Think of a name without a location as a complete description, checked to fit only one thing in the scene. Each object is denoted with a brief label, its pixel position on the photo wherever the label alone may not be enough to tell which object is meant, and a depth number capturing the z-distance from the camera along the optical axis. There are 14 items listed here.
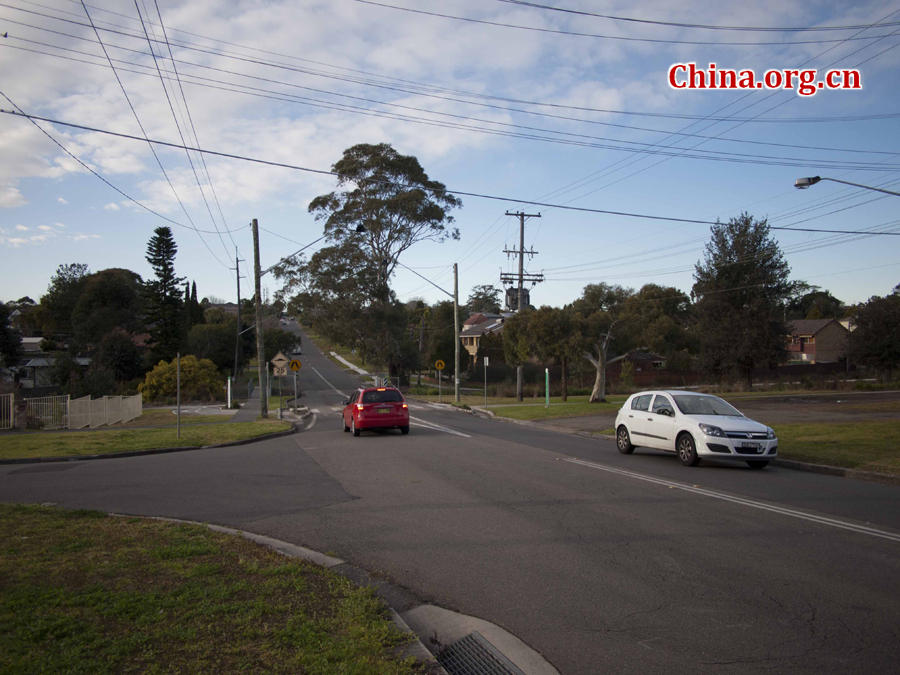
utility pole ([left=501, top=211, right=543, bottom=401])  38.09
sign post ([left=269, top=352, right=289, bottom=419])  28.53
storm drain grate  3.99
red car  19.38
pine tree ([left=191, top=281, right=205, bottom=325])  77.62
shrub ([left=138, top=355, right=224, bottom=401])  44.41
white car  11.71
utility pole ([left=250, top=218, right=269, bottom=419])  27.91
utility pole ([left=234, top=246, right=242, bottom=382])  52.26
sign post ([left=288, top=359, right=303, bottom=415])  28.75
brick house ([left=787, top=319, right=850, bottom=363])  70.44
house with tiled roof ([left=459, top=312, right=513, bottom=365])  74.00
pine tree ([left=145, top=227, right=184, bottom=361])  59.25
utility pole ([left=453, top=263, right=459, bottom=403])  40.03
